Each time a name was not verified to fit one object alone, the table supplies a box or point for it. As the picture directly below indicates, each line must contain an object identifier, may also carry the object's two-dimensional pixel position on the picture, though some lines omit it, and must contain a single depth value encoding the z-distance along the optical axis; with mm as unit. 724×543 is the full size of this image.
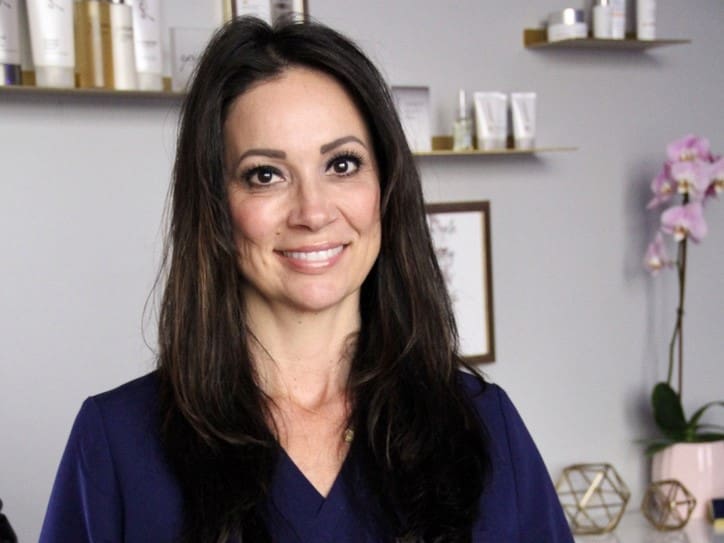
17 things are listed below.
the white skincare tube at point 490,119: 2381
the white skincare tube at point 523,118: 2422
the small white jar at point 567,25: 2461
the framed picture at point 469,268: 2451
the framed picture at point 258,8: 2084
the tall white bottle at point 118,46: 1910
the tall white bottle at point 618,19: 2521
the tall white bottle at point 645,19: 2559
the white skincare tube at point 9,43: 1837
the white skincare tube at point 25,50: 1902
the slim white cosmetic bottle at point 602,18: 2498
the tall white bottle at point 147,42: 1958
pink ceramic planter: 2561
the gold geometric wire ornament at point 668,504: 2506
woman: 1149
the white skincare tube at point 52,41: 1850
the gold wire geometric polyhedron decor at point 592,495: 2539
